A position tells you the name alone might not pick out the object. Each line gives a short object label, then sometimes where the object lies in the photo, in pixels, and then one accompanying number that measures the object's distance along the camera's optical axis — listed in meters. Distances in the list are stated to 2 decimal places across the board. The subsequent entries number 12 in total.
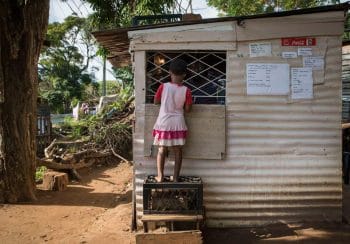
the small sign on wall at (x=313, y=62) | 5.43
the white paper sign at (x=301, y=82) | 5.44
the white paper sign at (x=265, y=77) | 5.41
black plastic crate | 4.83
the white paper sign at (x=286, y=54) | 5.42
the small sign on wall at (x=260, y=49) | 5.39
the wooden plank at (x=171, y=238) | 4.49
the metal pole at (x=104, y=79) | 39.78
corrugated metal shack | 5.35
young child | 5.03
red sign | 5.41
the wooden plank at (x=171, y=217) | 4.69
